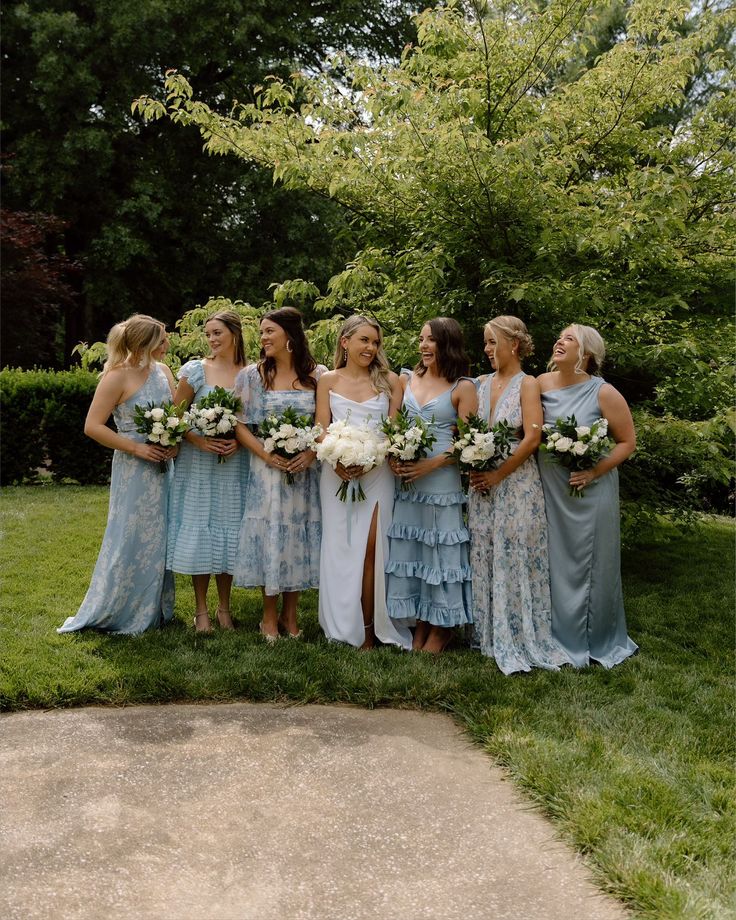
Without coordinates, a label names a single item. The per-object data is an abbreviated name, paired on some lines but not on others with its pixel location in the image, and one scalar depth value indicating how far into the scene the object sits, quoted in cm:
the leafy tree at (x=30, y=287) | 1506
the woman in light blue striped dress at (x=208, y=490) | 543
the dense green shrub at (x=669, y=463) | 609
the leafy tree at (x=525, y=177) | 598
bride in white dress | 535
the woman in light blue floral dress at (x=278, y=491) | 539
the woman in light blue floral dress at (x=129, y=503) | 539
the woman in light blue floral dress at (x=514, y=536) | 518
